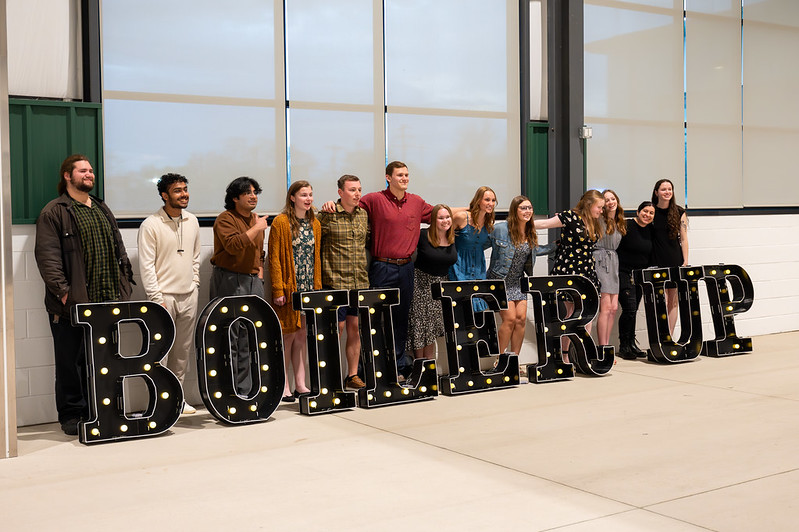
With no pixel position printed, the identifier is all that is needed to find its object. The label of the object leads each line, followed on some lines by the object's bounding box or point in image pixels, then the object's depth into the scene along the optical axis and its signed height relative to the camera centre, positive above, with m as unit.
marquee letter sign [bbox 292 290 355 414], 5.96 -0.79
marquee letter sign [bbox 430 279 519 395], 6.61 -0.79
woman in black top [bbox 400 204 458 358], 6.85 -0.30
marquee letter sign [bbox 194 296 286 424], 5.62 -0.78
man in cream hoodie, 5.89 -0.15
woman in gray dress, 7.84 -0.24
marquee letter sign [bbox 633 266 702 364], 7.81 -0.71
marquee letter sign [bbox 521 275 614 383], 7.04 -0.75
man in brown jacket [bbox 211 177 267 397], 6.15 -0.13
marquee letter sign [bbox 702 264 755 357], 8.16 -0.70
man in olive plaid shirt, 6.52 -0.04
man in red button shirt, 6.71 -0.01
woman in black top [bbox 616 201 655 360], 8.09 -0.27
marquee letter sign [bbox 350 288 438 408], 6.15 -0.84
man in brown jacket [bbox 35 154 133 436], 5.57 -0.16
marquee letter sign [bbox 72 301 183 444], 5.30 -0.79
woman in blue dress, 7.07 -0.03
